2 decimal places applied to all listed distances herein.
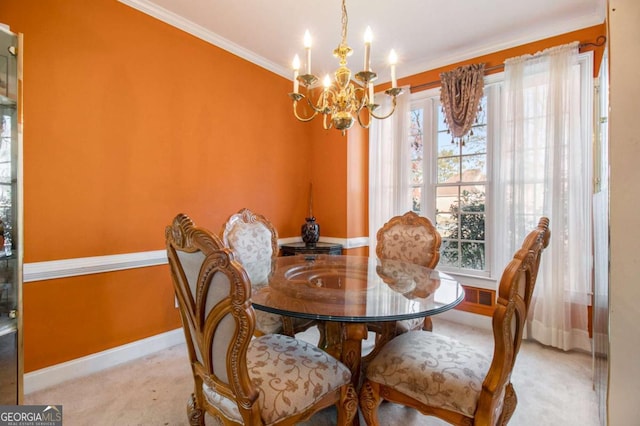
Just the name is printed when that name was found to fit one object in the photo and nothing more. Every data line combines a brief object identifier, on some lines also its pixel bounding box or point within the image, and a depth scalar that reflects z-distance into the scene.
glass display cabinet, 1.48
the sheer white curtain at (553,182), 2.43
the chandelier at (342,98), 1.75
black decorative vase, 3.38
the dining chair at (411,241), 2.28
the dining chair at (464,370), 1.07
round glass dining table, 1.21
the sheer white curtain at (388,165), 3.37
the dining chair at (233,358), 0.94
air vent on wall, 2.94
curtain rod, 2.39
